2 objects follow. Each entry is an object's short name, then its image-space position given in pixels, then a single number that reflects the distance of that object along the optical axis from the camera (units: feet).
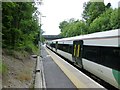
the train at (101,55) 15.67
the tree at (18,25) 26.90
